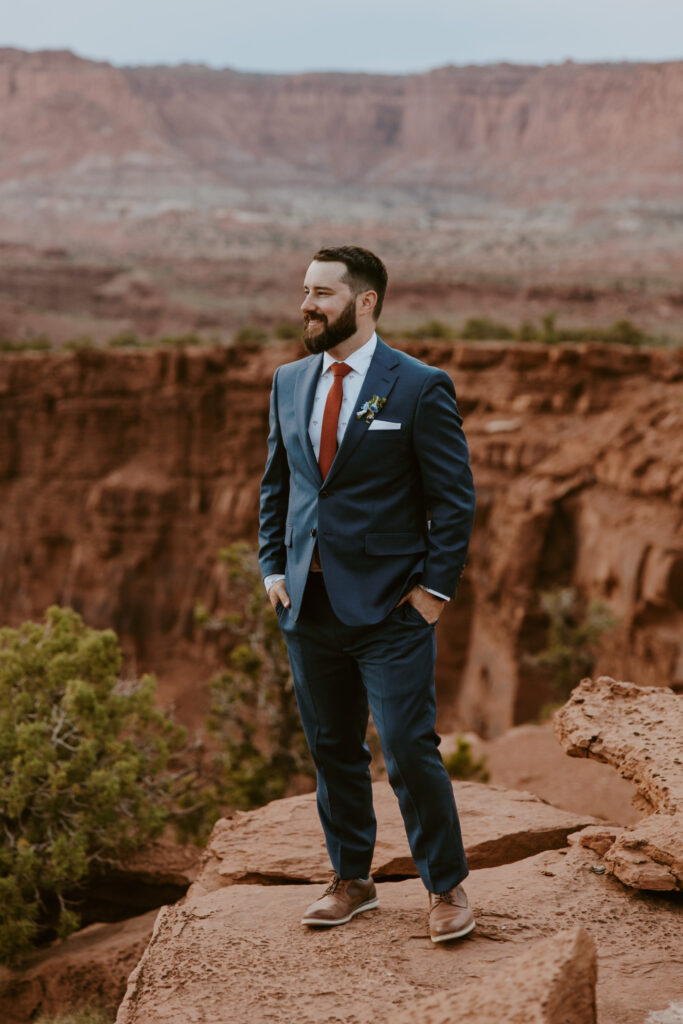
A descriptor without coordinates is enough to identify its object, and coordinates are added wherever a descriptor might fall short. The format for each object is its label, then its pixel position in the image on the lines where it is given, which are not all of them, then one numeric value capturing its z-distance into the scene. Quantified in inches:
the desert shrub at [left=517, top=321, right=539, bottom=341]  1084.5
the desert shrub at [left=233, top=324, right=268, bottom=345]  1310.3
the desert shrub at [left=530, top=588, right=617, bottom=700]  602.5
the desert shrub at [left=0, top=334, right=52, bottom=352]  1314.2
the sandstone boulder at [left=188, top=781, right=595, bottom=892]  196.9
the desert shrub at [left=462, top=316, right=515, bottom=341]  1147.9
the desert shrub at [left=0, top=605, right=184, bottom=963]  256.1
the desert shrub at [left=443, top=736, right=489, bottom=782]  370.3
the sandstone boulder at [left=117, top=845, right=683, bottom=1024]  134.3
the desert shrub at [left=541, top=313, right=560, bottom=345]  1032.2
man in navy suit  144.9
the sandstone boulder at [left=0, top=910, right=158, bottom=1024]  238.1
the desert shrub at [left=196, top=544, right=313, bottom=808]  437.4
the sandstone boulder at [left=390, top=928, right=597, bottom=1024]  109.6
